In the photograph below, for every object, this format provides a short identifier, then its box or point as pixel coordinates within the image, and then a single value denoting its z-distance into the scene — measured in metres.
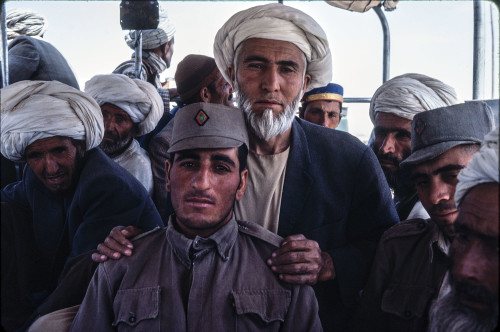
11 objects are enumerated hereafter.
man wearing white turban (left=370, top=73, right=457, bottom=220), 2.70
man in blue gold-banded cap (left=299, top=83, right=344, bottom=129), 4.18
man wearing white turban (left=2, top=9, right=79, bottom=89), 3.09
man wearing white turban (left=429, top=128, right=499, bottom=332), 1.02
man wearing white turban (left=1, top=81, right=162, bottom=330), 2.19
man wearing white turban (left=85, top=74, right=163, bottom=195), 3.34
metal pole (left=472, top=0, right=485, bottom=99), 2.93
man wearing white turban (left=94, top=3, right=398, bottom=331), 2.08
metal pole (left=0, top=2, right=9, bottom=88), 2.02
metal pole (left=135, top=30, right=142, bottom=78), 3.43
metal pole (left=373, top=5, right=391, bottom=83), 3.82
